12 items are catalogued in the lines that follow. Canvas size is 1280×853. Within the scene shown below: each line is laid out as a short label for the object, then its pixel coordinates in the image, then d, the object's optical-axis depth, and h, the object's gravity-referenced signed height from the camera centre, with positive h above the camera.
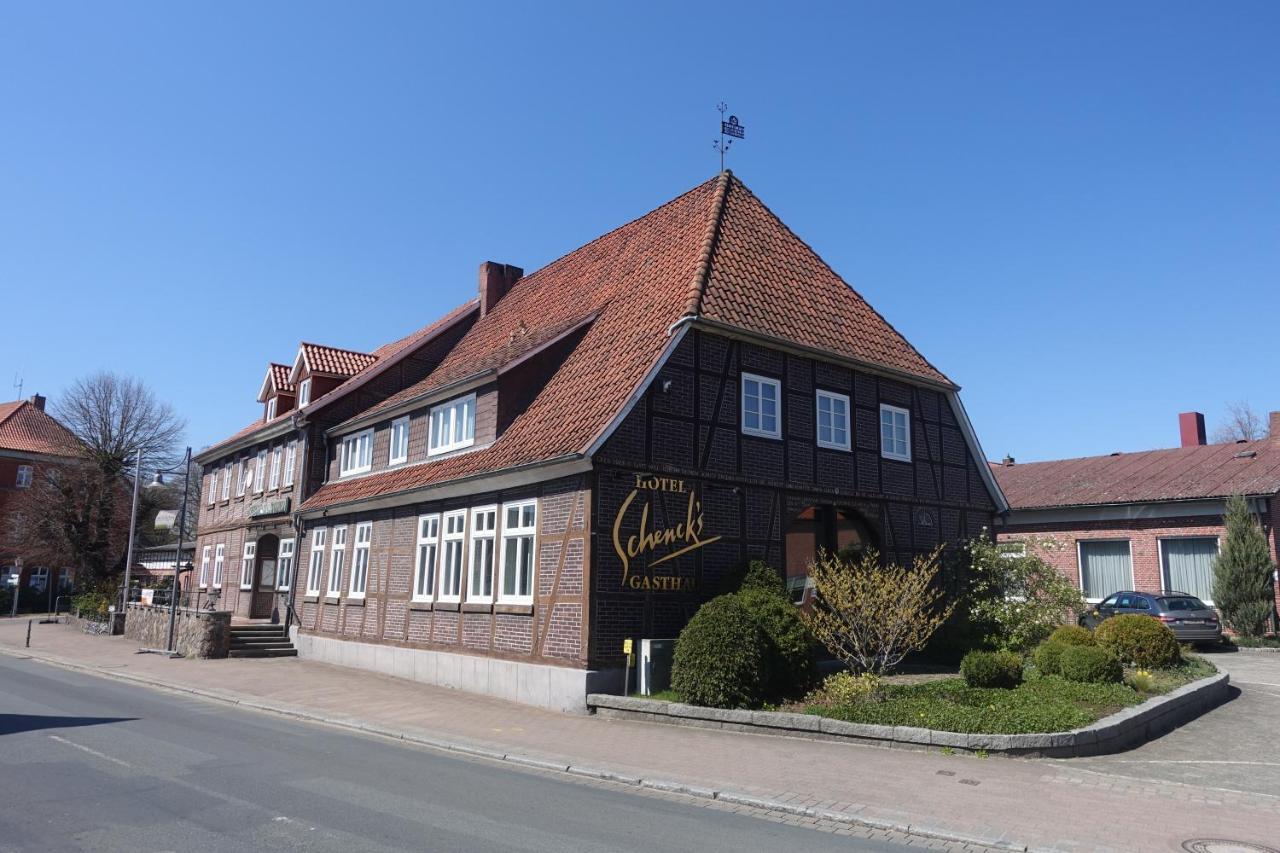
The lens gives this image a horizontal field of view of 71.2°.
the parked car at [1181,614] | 23.14 -0.46
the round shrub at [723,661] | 12.79 -1.10
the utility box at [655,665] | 14.14 -1.29
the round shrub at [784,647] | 13.51 -0.91
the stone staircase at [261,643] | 24.03 -1.89
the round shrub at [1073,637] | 15.77 -0.75
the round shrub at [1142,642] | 16.05 -0.83
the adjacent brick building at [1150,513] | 27.28 +2.64
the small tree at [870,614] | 13.96 -0.40
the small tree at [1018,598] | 17.67 -0.10
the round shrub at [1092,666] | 13.85 -1.11
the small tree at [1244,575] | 24.75 +0.64
